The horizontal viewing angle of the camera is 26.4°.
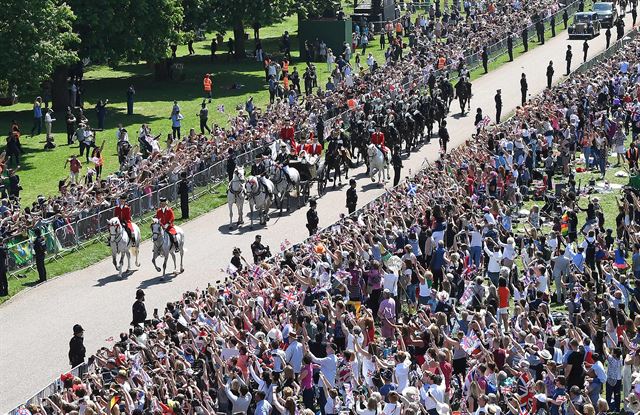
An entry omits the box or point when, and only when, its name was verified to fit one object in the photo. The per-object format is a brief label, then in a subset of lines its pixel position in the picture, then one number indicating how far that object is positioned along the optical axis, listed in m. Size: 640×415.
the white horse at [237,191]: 40.22
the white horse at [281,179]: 41.84
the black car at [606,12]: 75.06
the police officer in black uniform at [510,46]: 67.75
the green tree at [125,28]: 58.44
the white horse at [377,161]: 44.66
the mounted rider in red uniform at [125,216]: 36.66
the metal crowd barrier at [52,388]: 26.36
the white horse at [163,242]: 35.97
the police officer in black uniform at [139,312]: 30.84
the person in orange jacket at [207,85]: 60.88
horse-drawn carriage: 43.03
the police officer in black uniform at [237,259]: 33.28
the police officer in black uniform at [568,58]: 62.22
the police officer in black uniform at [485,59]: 65.38
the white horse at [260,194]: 40.31
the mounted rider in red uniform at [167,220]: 36.12
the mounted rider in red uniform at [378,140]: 45.28
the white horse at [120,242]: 36.09
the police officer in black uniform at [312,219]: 38.19
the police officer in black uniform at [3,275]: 35.47
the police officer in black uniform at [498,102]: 53.22
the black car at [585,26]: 72.75
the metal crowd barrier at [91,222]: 37.47
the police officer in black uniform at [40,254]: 36.26
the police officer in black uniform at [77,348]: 29.03
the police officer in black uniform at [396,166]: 44.84
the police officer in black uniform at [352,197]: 40.09
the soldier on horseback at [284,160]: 41.88
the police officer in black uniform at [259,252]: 34.09
